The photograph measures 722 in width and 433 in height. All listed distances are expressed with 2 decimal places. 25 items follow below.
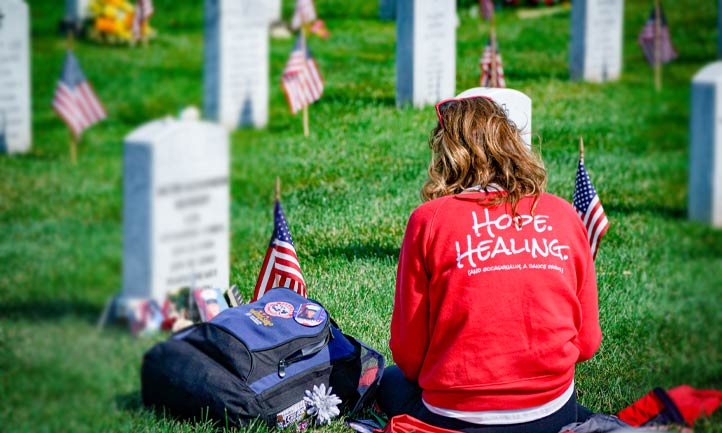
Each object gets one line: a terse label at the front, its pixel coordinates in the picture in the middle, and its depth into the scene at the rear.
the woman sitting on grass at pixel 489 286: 7.40
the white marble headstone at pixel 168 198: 7.13
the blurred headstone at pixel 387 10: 30.08
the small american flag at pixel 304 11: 21.61
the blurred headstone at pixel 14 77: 9.08
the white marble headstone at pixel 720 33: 18.35
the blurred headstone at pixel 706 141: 8.52
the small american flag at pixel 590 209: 11.46
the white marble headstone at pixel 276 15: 23.98
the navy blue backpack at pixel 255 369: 8.23
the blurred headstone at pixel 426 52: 19.23
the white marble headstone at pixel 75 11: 14.82
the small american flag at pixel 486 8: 28.55
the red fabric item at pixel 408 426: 7.68
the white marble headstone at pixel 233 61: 8.75
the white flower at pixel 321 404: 8.64
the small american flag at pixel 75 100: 8.77
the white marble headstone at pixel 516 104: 10.27
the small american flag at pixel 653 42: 21.00
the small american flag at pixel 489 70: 16.69
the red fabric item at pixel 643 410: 8.07
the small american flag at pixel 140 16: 13.47
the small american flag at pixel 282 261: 10.10
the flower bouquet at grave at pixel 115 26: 13.78
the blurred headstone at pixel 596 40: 23.22
